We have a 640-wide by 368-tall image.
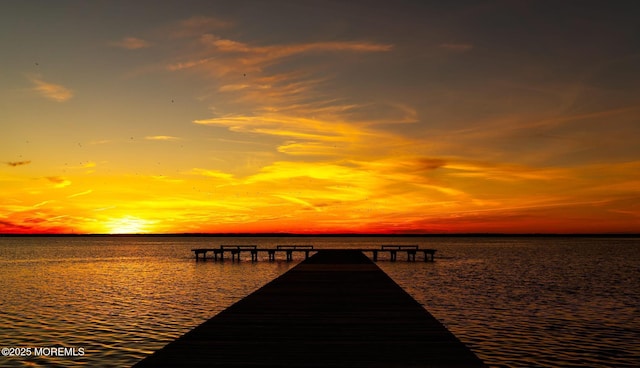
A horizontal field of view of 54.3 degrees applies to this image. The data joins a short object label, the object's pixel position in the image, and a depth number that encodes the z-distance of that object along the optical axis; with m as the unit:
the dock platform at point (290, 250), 67.69
